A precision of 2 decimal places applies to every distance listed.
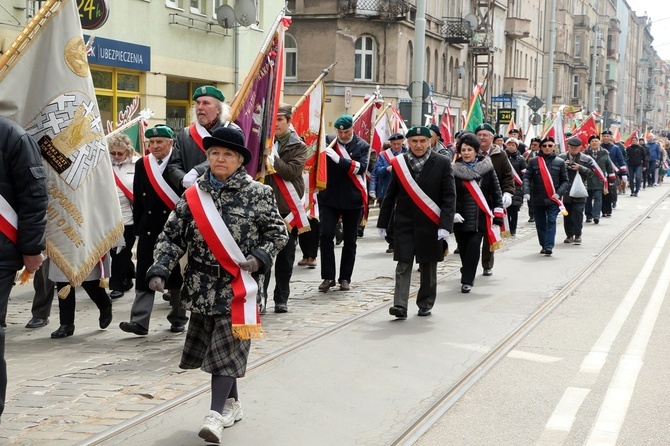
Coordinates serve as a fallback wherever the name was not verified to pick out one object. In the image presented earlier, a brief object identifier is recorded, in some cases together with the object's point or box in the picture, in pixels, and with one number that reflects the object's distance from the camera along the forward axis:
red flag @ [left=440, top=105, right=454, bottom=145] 25.19
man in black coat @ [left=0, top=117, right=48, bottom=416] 5.71
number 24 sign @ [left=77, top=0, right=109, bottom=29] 17.02
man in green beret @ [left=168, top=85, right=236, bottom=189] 8.57
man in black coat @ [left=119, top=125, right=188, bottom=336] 9.30
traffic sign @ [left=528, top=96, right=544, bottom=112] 41.84
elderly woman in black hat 5.98
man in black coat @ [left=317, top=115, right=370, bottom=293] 12.02
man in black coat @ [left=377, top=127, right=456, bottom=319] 10.26
